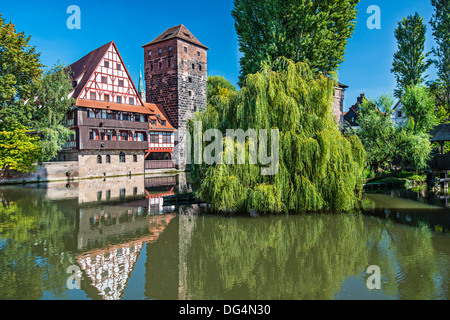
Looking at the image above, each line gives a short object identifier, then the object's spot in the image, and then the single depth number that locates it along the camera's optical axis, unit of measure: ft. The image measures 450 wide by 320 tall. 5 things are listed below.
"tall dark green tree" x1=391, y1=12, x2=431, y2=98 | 110.42
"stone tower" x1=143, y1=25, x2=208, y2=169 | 143.02
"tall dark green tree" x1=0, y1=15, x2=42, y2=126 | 86.74
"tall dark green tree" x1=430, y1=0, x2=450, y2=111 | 102.22
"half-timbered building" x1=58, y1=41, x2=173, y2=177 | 107.04
